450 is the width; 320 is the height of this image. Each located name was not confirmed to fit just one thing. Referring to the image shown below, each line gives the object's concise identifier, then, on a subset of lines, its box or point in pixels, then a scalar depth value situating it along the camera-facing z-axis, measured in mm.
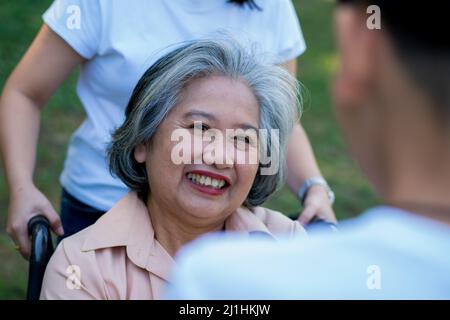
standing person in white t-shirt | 2475
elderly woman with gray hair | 2189
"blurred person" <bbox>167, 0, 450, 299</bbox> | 993
